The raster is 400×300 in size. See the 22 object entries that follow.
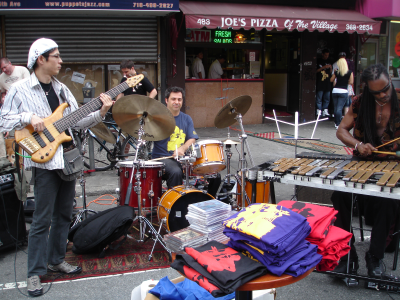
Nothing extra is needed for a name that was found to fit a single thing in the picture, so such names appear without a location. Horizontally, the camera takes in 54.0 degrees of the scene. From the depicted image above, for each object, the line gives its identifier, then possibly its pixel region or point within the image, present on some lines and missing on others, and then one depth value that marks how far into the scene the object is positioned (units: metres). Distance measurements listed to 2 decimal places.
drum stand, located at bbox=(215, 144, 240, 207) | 4.76
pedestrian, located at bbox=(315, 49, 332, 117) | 12.09
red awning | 9.45
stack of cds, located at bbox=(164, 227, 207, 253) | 3.15
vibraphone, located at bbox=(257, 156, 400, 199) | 2.95
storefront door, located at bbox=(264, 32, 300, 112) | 12.80
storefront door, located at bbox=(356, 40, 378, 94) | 13.15
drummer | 4.90
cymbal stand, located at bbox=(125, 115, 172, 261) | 4.09
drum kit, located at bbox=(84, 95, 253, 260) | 4.12
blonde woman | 10.73
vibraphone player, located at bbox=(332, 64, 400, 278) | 3.39
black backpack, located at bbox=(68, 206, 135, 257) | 3.84
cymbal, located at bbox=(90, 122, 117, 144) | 5.60
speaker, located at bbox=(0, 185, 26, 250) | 3.98
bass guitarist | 3.23
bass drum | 4.14
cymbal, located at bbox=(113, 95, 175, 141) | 4.07
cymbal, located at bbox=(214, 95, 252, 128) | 4.80
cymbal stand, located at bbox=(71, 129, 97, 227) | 4.30
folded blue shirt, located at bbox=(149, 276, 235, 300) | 2.47
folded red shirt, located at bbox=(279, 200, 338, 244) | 2.41
